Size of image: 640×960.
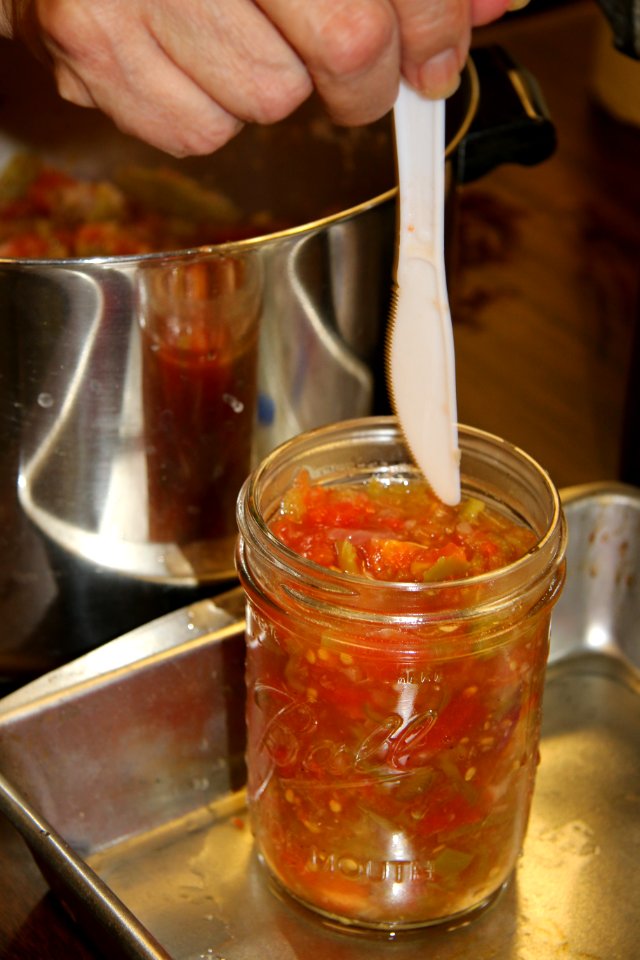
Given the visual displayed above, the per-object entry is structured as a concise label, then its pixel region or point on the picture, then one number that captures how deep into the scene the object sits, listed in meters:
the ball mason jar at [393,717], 0.63
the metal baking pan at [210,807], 0.66
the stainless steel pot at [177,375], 0.69
